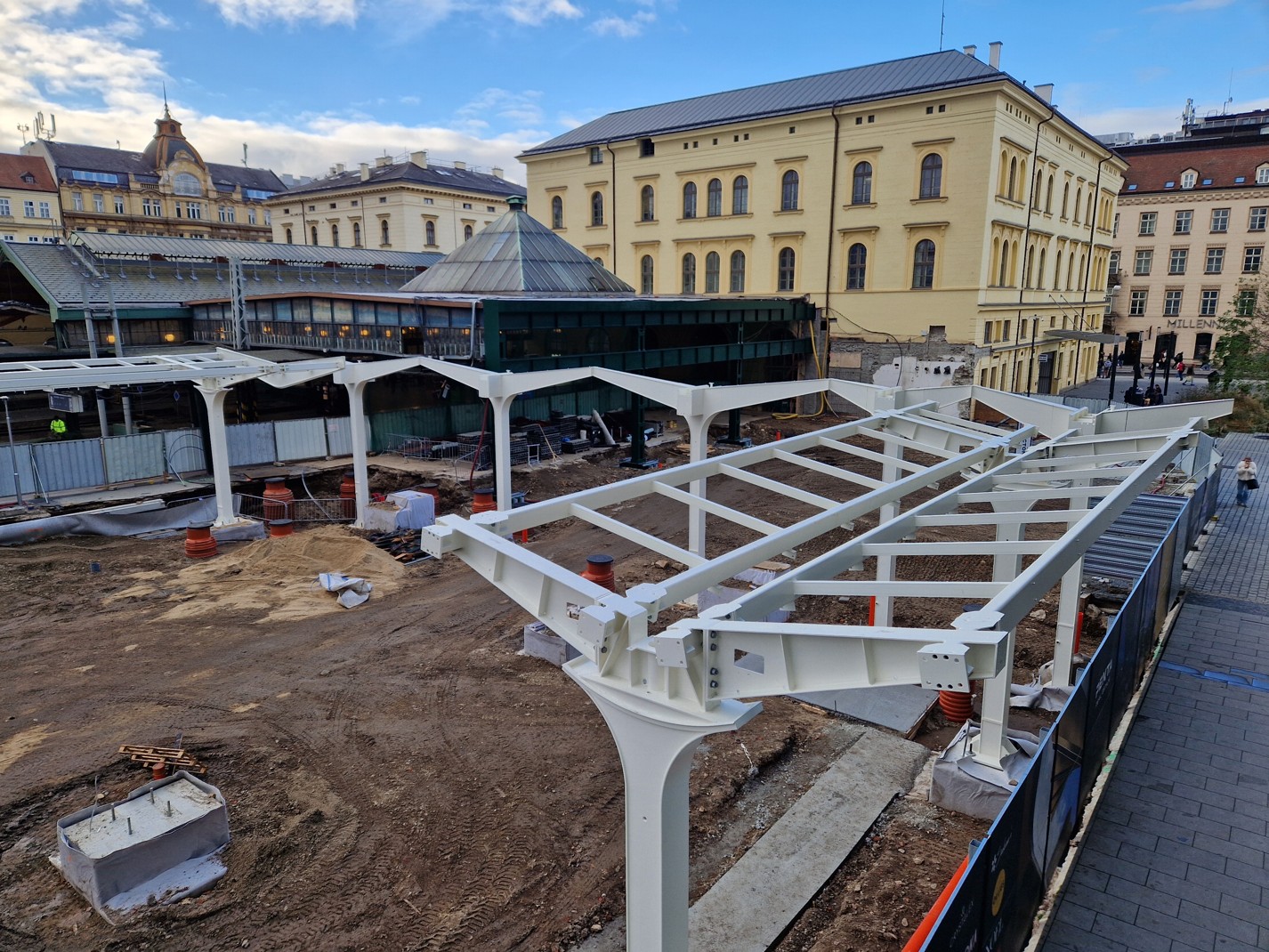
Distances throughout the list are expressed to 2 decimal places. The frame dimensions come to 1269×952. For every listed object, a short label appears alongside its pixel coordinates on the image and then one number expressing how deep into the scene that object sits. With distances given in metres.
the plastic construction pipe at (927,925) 5.94
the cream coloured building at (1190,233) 52.25
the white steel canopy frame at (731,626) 4.74
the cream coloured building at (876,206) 33.69
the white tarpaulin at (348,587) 15.26
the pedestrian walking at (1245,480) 19.91
